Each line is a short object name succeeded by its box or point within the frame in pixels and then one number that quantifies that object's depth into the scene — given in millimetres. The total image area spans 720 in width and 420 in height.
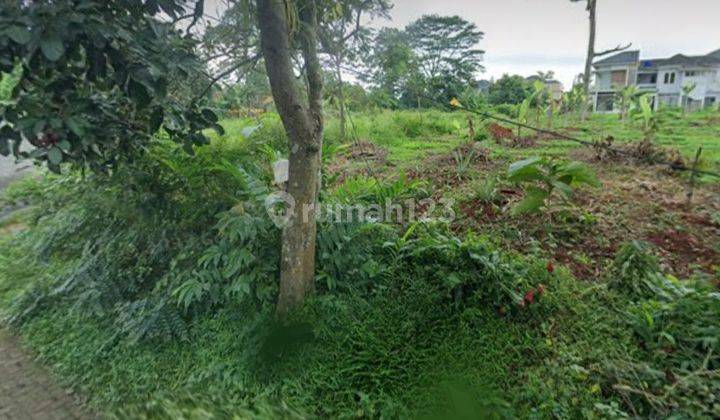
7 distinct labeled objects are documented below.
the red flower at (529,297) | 2266
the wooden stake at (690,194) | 3315
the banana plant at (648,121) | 4641
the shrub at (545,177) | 3117
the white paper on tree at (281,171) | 2406
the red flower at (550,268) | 2509
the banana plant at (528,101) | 6509
